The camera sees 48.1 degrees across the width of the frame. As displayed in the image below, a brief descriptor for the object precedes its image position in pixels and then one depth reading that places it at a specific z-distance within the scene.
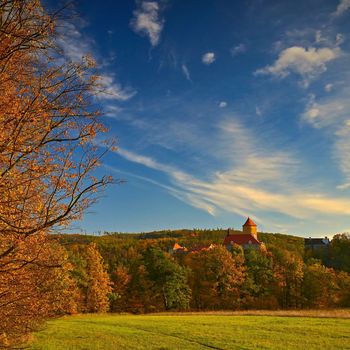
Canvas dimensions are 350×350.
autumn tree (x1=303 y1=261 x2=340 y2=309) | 63.19
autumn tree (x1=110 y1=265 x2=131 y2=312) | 69.44
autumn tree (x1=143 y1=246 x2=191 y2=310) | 63.44
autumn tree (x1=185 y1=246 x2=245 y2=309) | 64.56
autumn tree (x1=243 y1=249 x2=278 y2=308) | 65.19
